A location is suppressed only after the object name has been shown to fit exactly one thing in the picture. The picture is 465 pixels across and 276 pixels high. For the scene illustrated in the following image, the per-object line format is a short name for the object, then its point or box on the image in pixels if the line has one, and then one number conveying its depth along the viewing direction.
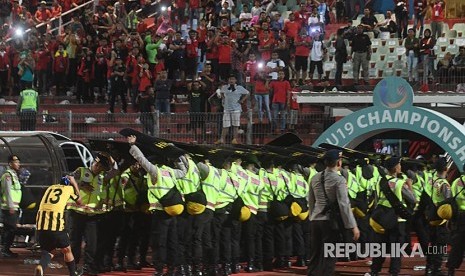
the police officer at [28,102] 30.18
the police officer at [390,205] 18.73
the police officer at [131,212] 19.83
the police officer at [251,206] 19.94
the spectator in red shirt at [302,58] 30.88
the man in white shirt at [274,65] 29.52
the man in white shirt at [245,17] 33.84
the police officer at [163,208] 18.16
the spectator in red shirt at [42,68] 33.81
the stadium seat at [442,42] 31.45
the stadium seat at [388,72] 30.30
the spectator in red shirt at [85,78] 32.56
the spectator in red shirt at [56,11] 38.15
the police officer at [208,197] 18.72
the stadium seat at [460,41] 31.51
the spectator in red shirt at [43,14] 38.19
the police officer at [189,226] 18.45
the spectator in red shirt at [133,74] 31.27
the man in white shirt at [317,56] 30.89
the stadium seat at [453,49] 30.81
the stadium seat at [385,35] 31.94
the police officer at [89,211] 19.48
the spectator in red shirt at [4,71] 34.69
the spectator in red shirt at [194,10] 35.64
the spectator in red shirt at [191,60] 31.98
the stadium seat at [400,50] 30.73
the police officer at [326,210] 16.36
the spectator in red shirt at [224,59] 30.91
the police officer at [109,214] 19.62
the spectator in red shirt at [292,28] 31.73
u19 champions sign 23.47
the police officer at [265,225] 20.31
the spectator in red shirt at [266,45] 31.06
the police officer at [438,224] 19.48
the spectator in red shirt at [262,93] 28.64
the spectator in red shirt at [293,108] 27.05
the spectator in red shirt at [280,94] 28.23
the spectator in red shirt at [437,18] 31.81
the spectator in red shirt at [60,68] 33.56
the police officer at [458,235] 19.19
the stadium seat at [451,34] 32.38
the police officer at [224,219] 19.25
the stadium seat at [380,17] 34.03
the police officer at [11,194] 21.95
